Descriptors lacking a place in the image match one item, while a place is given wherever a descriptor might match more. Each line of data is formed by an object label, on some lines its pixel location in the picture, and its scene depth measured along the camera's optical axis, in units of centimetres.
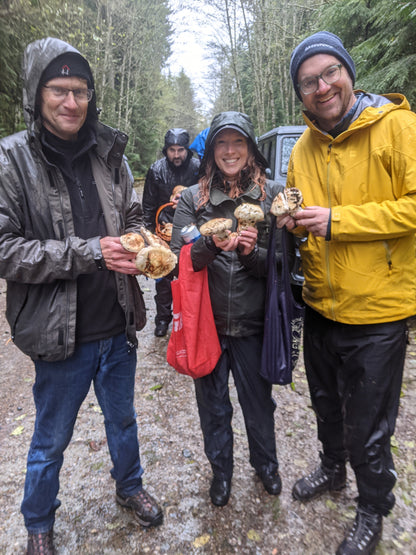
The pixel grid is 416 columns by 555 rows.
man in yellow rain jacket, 162
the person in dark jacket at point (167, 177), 429
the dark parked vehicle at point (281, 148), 607
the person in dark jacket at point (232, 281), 204
